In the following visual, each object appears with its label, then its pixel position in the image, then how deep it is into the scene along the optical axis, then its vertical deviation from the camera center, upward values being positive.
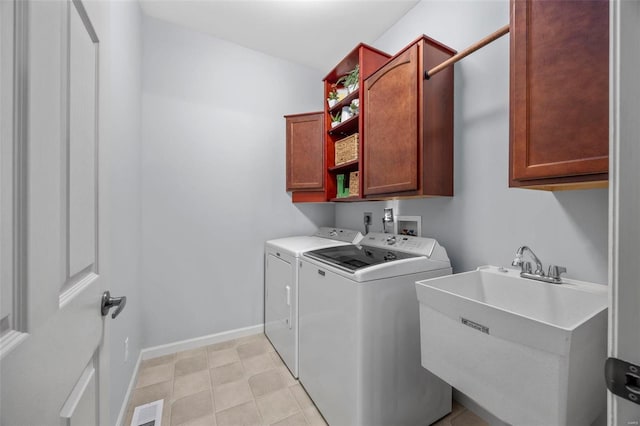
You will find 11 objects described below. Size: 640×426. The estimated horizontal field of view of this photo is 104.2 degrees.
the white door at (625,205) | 0.48 +0.02
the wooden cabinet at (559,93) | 0.81 +0.43
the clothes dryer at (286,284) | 1.87 -0.61
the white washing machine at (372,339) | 1.25 -0.69
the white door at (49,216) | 0.35 -0.01
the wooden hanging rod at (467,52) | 1.14 +0.81
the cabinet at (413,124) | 1.46 +0.56
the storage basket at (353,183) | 2.12 +0.25
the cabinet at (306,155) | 2.46 +0.57
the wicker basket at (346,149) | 2.10 +0.55
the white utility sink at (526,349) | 0.73 -0.47
